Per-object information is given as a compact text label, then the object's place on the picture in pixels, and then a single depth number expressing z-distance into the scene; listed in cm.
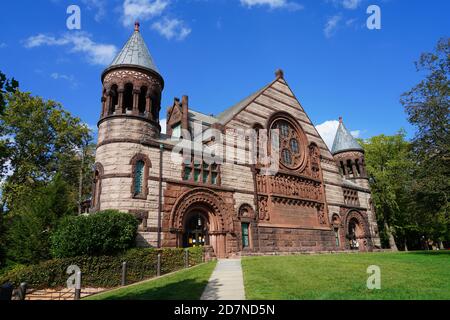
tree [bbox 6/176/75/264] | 2197
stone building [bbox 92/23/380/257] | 1900
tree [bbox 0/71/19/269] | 2528
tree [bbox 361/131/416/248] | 3994
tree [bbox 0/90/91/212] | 2989
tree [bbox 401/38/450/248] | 1812
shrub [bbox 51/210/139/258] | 1448
